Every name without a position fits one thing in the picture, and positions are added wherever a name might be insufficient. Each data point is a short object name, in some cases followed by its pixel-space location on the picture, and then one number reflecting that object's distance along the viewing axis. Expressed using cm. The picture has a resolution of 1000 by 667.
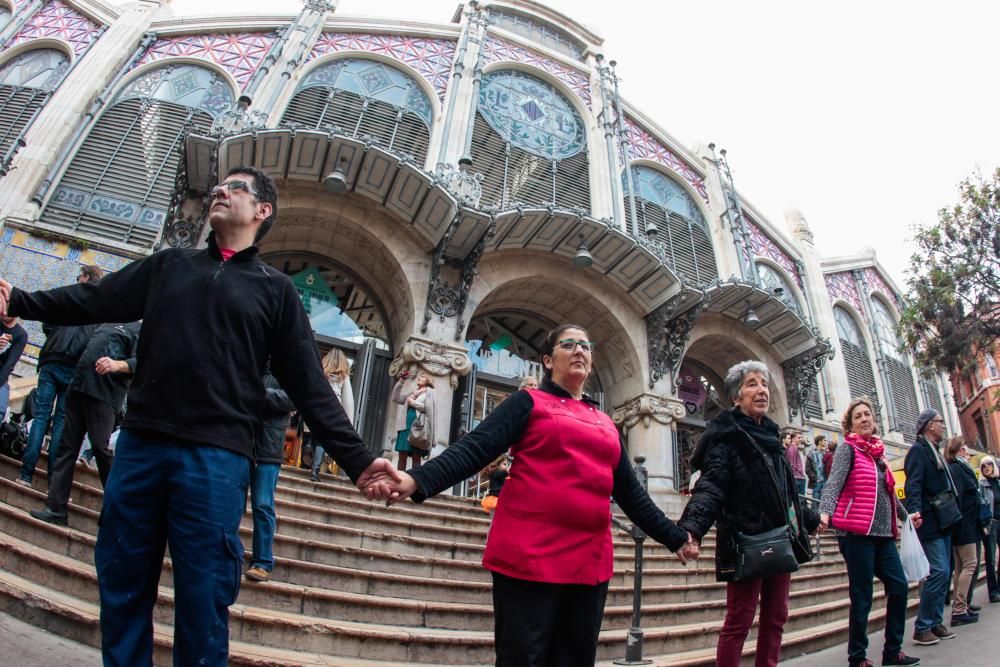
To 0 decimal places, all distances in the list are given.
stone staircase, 330
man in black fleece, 160
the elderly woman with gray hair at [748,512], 296
